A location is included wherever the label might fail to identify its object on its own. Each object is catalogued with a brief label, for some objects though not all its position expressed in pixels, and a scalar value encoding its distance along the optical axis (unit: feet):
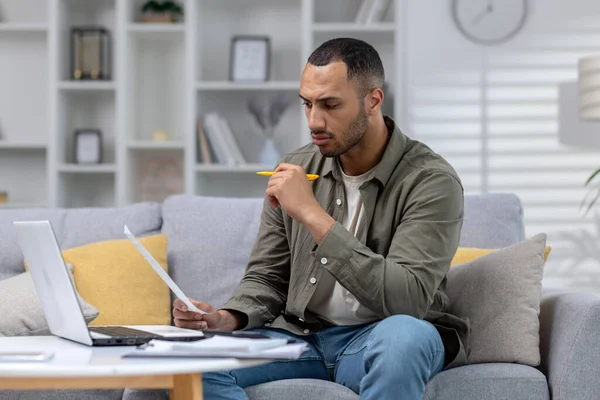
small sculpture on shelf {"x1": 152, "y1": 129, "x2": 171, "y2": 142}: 25.79
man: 10.94
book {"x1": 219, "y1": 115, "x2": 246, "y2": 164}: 25.15
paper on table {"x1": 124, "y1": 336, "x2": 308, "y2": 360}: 7.93
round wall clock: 24.65
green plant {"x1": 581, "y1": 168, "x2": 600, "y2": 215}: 24.23
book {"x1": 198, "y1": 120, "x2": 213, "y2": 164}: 25.03
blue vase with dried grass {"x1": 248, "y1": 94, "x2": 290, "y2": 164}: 25.10
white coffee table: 7.54
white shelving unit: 25.74
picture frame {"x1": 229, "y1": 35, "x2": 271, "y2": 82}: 25.48
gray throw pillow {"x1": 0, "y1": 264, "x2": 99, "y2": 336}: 13.12
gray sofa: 12.34
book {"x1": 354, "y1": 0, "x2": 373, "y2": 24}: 24.66
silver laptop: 8.66
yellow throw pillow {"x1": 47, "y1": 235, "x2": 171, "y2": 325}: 14.72
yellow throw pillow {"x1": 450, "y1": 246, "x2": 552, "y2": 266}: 14.52
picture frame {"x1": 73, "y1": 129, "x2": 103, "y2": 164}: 25.72
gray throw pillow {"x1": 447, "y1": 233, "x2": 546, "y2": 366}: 12.96
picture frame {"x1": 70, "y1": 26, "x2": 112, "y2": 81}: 25.84
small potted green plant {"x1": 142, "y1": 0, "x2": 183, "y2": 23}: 25.65
